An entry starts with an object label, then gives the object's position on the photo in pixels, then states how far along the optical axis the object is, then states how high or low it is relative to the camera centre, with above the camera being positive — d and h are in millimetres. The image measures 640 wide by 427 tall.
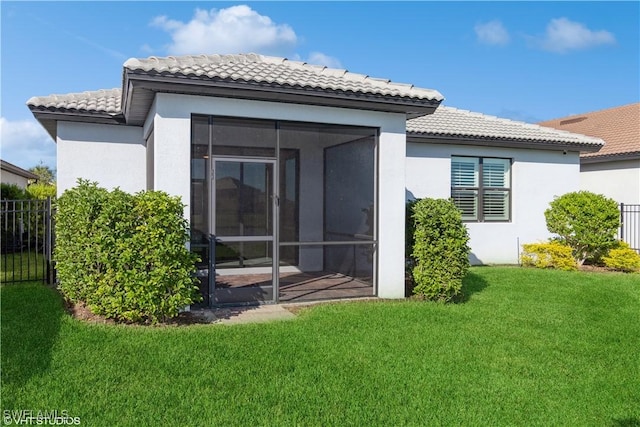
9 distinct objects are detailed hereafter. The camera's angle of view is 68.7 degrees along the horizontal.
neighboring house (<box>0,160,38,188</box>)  22772 +1734
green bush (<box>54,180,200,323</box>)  6484 -679
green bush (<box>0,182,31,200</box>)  16819 +550
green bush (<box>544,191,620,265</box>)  12922 -415
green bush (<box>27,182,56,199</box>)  18781 +657
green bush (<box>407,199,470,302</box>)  8500 -815
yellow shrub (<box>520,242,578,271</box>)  13055 -1377
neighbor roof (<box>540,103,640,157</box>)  17359 +3686
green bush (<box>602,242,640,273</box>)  12906 -1438
